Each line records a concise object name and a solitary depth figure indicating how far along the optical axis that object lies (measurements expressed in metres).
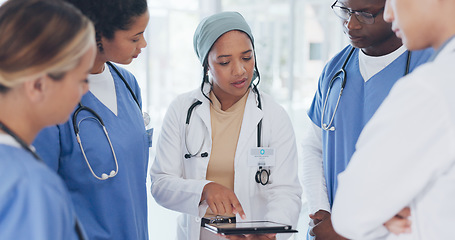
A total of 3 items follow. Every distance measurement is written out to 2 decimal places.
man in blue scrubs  1.61
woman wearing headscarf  1.77
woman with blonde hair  0.85
